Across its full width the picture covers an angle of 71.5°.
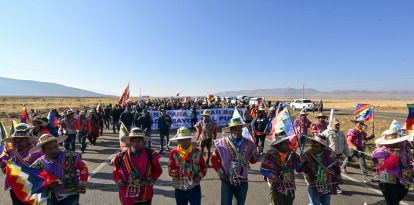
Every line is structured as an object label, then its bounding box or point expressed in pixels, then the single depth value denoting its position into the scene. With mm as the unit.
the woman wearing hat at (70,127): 11141
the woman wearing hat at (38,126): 8105
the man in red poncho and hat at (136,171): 4105
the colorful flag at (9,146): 5171
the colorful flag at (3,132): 6548
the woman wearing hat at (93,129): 14094
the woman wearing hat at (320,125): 9128
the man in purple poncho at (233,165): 4602
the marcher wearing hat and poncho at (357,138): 8623
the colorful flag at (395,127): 5394
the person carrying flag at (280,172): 4289
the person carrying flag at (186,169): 4453
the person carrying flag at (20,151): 4698
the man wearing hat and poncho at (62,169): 4059
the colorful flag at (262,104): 17728
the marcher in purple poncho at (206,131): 9680
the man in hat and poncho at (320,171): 4652
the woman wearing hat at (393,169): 4938
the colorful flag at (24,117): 10277
